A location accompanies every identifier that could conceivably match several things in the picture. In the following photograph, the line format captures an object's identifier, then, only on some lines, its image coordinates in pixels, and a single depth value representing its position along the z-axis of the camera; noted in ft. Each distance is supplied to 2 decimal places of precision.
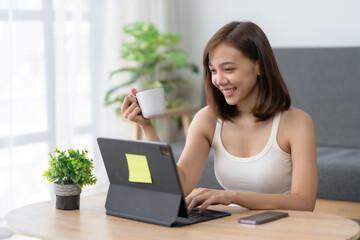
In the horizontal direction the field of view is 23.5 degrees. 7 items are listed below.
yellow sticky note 6.78
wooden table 6.37
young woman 7.76
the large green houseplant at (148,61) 14.35
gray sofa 13.00
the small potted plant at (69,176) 7.16
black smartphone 6.63
